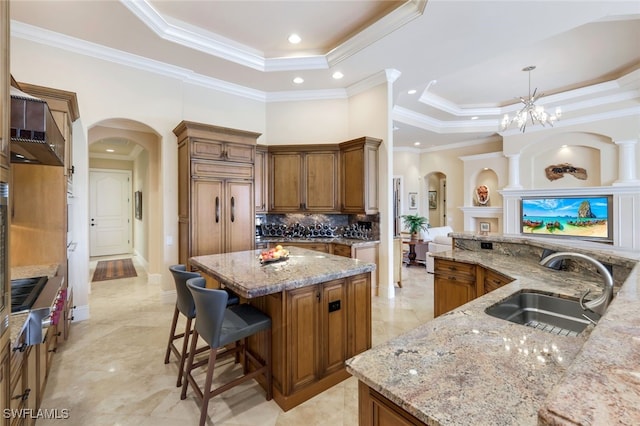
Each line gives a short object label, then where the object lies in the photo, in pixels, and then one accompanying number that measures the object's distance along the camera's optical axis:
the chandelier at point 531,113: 4.90
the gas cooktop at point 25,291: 1.61
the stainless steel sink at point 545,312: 1.69
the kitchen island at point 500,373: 0.58
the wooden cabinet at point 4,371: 0.99
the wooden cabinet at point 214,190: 4.07
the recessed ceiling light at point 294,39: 3.94
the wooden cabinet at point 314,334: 2.10
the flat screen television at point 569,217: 6.18
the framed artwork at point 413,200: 9.45
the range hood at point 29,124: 1.35
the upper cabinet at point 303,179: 5.02
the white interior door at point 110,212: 8.09
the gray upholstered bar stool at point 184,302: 2.32
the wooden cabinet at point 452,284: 2.85
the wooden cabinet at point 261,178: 5.05
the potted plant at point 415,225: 7.06
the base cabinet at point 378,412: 0.88
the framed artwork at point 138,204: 7.61
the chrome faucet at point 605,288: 1.47
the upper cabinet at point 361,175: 4.57
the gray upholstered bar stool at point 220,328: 1.85
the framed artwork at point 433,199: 11.01
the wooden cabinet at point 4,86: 0.95
